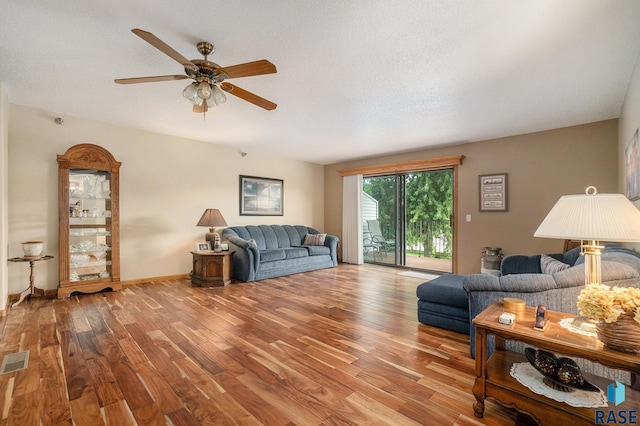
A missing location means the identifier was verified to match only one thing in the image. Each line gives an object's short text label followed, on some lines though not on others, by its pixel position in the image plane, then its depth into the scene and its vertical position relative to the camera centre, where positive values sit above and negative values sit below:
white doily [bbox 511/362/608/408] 1.34 -0.91
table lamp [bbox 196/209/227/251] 4.85 -0.12
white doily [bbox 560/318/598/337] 1.42 -0.61
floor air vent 2.07 -1.14
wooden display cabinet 3.87 -0.09
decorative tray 1.43 -0.89
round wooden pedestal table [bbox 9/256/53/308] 3.46 -0.90
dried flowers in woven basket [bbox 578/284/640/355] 1.21 -0.44
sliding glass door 5.84 -0.11
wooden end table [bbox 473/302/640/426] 1.28 -0.92
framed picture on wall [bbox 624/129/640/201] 2.42 +0.42
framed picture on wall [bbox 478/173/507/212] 4.74 +0.37
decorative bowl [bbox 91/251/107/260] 4.19 -0.60
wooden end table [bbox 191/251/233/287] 4.60 -0.91
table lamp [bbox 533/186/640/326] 1.28 -0.04
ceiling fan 2.12 +1.12
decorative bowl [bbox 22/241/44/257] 3.48 -0.42
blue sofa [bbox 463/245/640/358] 1.73 -0.51
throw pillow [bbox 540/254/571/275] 2.32 -0.47
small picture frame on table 4.96 -0.58
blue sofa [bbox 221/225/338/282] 4.93 -0.73
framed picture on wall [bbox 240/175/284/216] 6.04 +0.40
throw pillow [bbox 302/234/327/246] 6.32 -0.59
